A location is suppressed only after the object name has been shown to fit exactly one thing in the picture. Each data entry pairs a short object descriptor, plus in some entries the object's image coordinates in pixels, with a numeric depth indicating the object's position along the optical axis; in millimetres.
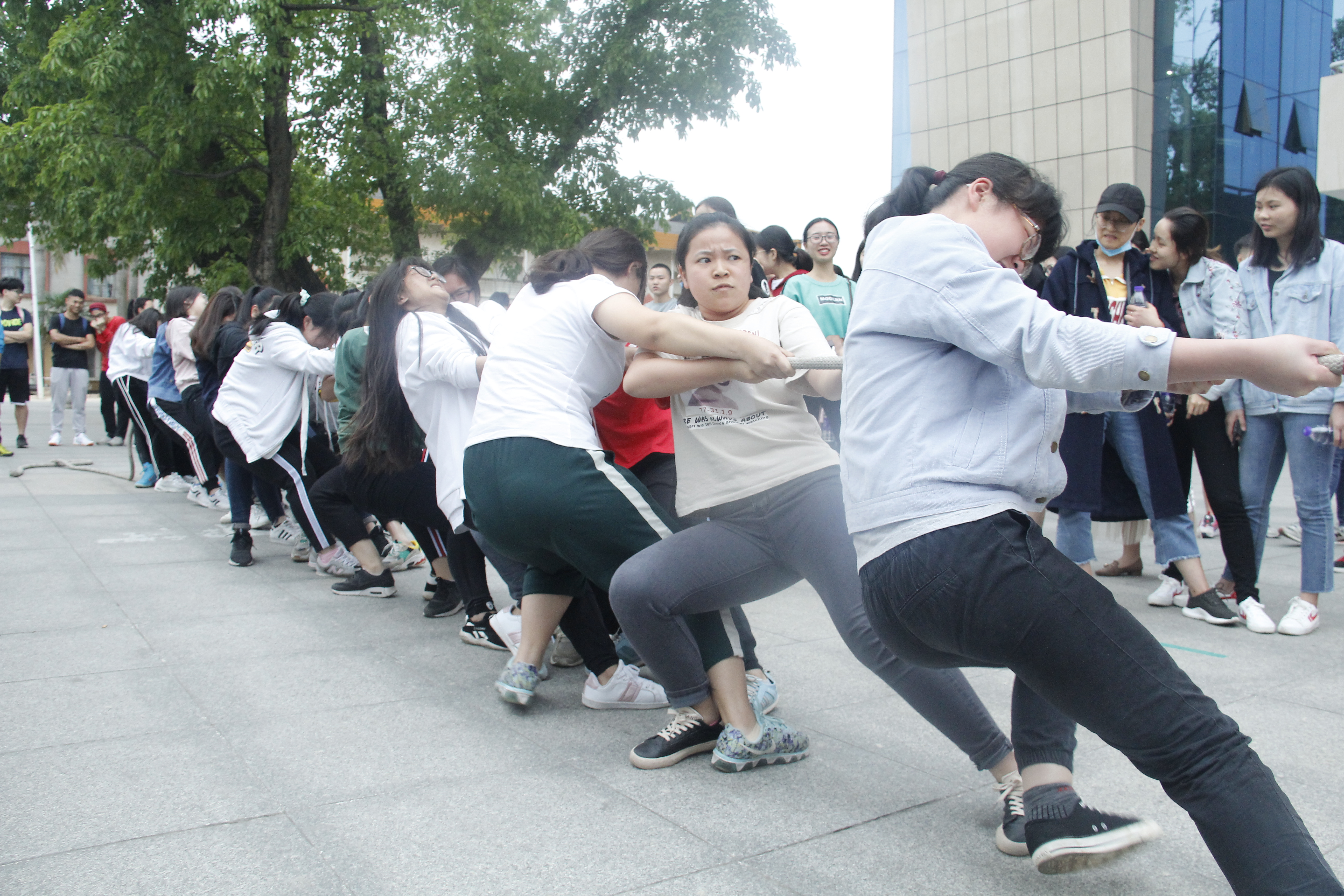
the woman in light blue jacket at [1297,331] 4512
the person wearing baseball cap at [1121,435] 4855
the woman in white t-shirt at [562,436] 3045
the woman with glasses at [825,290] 6180
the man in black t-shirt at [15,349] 13266
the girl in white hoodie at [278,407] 5965
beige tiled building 23922
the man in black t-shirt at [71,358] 13602
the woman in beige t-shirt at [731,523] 2783
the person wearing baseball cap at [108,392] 13109
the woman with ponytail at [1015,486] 1725
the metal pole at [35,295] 23350
